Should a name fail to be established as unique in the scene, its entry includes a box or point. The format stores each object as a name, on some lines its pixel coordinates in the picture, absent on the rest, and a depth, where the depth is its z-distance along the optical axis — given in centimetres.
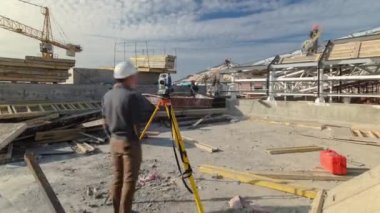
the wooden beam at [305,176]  623
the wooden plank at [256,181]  539
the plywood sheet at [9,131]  847
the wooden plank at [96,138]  1003
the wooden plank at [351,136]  927
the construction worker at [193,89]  1713
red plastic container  643
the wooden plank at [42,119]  1036
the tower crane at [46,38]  4528
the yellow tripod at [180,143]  455
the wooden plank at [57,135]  1002
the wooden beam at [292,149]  869
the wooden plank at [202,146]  902
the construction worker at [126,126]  433
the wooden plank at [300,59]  1305
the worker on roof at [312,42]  1450
